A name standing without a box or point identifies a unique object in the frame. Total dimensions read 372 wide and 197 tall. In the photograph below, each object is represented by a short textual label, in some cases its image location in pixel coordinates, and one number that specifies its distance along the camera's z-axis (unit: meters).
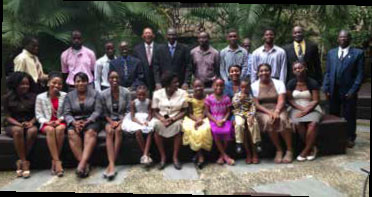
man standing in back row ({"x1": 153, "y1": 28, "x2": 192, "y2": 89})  4.34
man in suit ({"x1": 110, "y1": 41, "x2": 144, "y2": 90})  4.22
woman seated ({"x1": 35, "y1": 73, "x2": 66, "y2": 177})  3.77
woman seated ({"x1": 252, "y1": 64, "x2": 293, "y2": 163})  3.95
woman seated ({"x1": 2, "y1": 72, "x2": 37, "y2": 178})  3.76
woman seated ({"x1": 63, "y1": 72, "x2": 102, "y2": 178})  3.77
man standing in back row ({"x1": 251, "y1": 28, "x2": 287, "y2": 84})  4.23
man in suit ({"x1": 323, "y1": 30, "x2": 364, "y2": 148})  4.07
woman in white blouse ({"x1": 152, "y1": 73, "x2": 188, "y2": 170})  3.88
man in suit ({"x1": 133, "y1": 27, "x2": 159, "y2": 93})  4.37
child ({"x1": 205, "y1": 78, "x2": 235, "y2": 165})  3.90
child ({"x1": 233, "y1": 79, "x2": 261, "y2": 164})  3.90
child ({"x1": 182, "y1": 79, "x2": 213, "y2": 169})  3.87
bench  3.83
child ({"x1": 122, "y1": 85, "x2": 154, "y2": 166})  3.86
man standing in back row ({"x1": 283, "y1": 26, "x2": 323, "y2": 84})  4.18
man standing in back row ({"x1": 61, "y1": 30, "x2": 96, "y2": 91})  4.04
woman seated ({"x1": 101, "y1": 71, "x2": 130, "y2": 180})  3.84
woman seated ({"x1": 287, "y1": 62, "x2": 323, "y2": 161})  3.98
